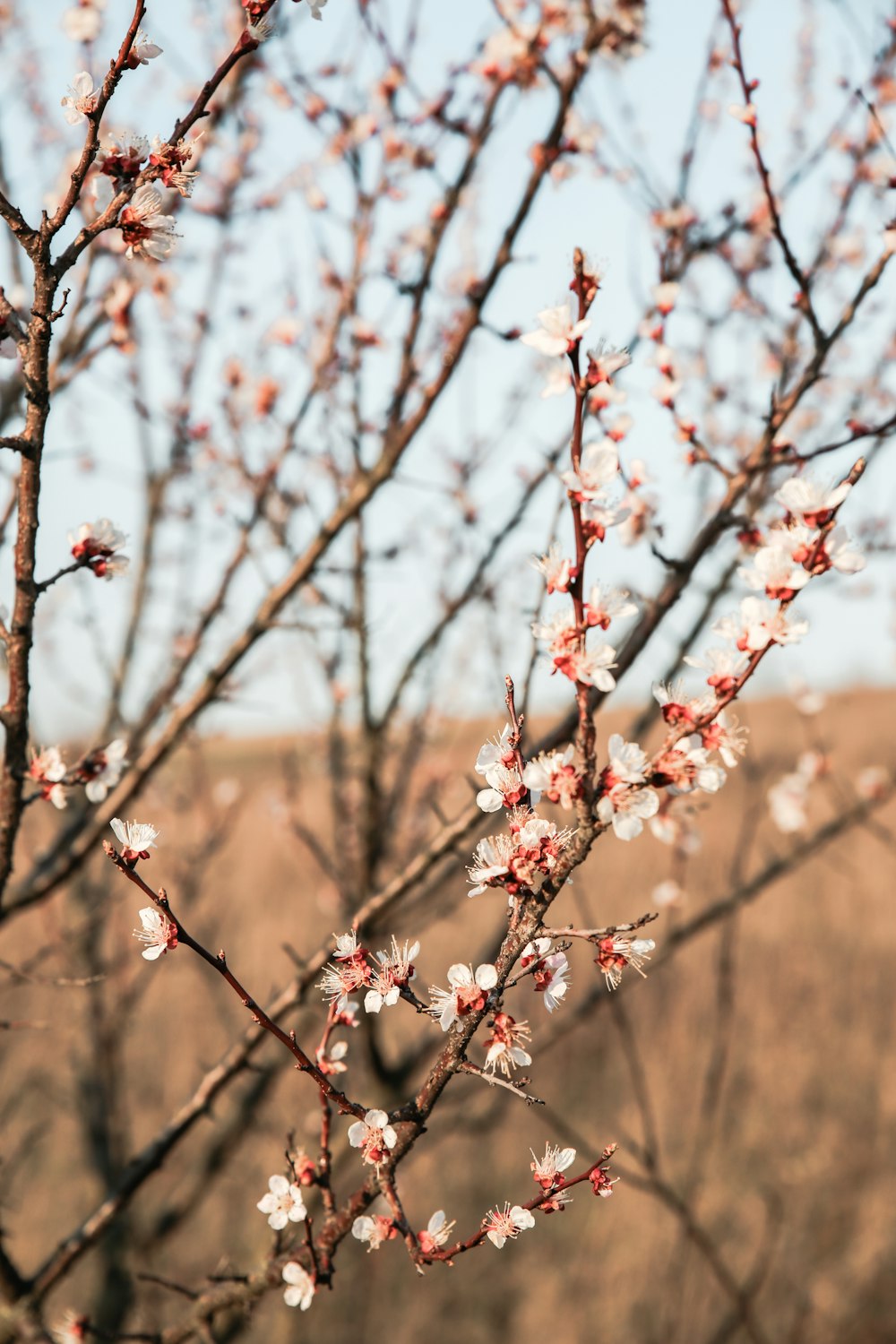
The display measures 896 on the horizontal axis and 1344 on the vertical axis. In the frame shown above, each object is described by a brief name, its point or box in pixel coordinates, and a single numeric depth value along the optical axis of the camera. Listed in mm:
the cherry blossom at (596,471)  1059
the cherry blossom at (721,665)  1104
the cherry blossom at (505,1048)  1125
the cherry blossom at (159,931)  1141
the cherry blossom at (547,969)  1109
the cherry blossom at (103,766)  1645
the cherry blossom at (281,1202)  1274
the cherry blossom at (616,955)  1104
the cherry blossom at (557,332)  1061
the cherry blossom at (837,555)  1071
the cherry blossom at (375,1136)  1129
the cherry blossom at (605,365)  1103
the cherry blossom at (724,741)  1090
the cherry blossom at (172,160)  1215
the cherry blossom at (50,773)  1583
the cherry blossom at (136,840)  1124
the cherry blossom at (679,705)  1080
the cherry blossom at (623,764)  1009
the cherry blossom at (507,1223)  1108
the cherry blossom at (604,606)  1081
